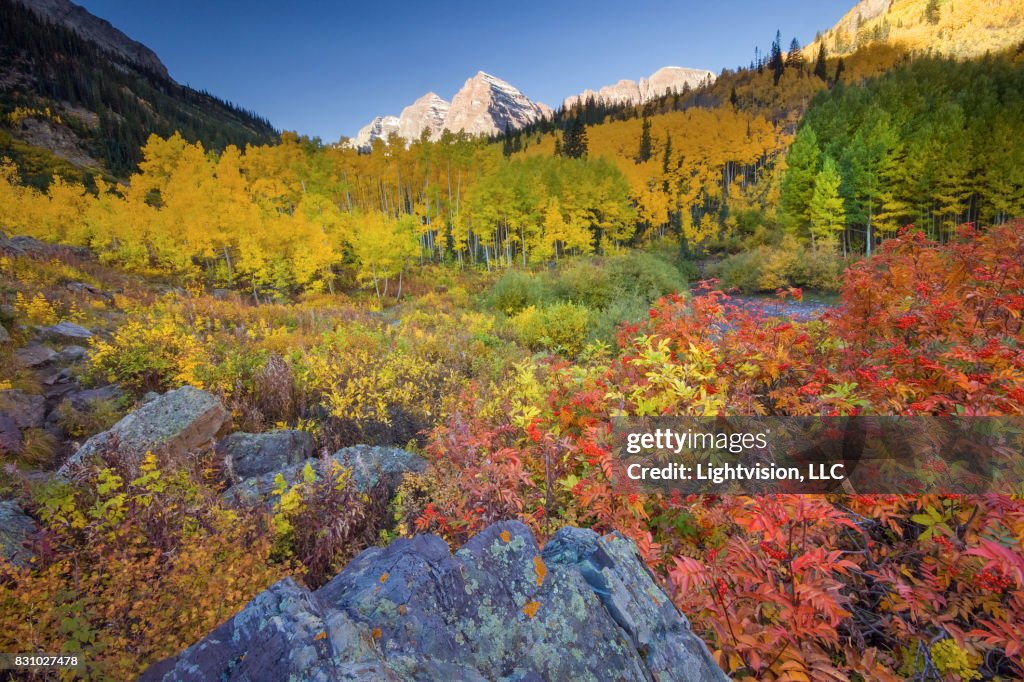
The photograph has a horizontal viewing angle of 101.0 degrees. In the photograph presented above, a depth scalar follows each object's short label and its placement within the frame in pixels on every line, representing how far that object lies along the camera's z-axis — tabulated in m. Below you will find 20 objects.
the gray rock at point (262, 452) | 5.62
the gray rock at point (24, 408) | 5.59
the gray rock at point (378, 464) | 5.27
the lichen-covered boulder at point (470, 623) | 1.51
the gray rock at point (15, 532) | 3.19
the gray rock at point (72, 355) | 7.53
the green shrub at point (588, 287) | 18.92
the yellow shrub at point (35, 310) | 8.81
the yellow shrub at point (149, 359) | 7.11
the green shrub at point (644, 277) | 20.28
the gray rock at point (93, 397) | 6.32
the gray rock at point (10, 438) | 4.98
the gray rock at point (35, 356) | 7.09
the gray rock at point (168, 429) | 4.66
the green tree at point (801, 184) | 35.38
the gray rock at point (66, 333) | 8.21
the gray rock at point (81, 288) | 12.62
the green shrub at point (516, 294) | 19.45
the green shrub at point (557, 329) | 13.06
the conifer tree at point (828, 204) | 32.19
